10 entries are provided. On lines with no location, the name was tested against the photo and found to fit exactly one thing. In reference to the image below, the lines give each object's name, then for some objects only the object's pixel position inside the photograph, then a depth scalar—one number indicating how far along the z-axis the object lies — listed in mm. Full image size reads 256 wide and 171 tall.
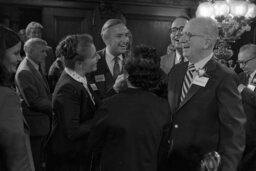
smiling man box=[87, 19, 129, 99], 3359
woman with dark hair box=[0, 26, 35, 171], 1729
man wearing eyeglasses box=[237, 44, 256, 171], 3594
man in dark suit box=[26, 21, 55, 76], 5594
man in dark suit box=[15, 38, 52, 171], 4043
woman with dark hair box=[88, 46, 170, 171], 2047
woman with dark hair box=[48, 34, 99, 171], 2494
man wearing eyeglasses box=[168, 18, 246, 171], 2340
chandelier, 5695
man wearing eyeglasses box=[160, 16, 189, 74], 3804
